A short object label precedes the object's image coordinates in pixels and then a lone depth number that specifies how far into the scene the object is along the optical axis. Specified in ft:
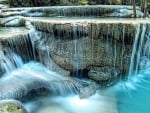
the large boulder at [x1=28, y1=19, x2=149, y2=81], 11.47
